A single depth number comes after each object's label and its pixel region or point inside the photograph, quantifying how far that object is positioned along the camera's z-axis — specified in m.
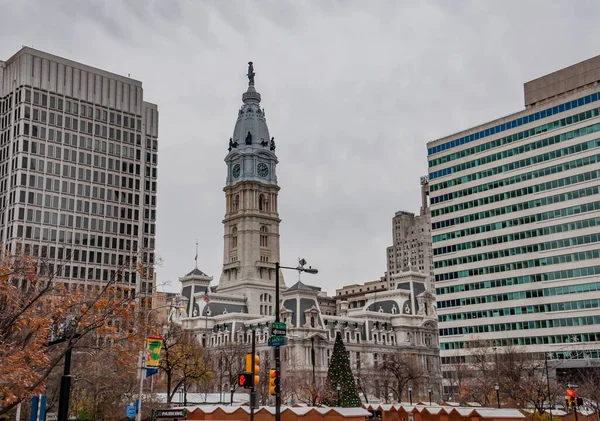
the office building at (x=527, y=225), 96.88
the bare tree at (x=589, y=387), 59.68
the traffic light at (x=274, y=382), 31.31
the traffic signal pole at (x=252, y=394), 30.97
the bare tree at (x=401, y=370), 104.75
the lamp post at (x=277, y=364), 31.33
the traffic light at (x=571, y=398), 47.16
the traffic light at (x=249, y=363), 31.02
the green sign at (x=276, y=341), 31.48
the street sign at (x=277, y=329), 31.30
